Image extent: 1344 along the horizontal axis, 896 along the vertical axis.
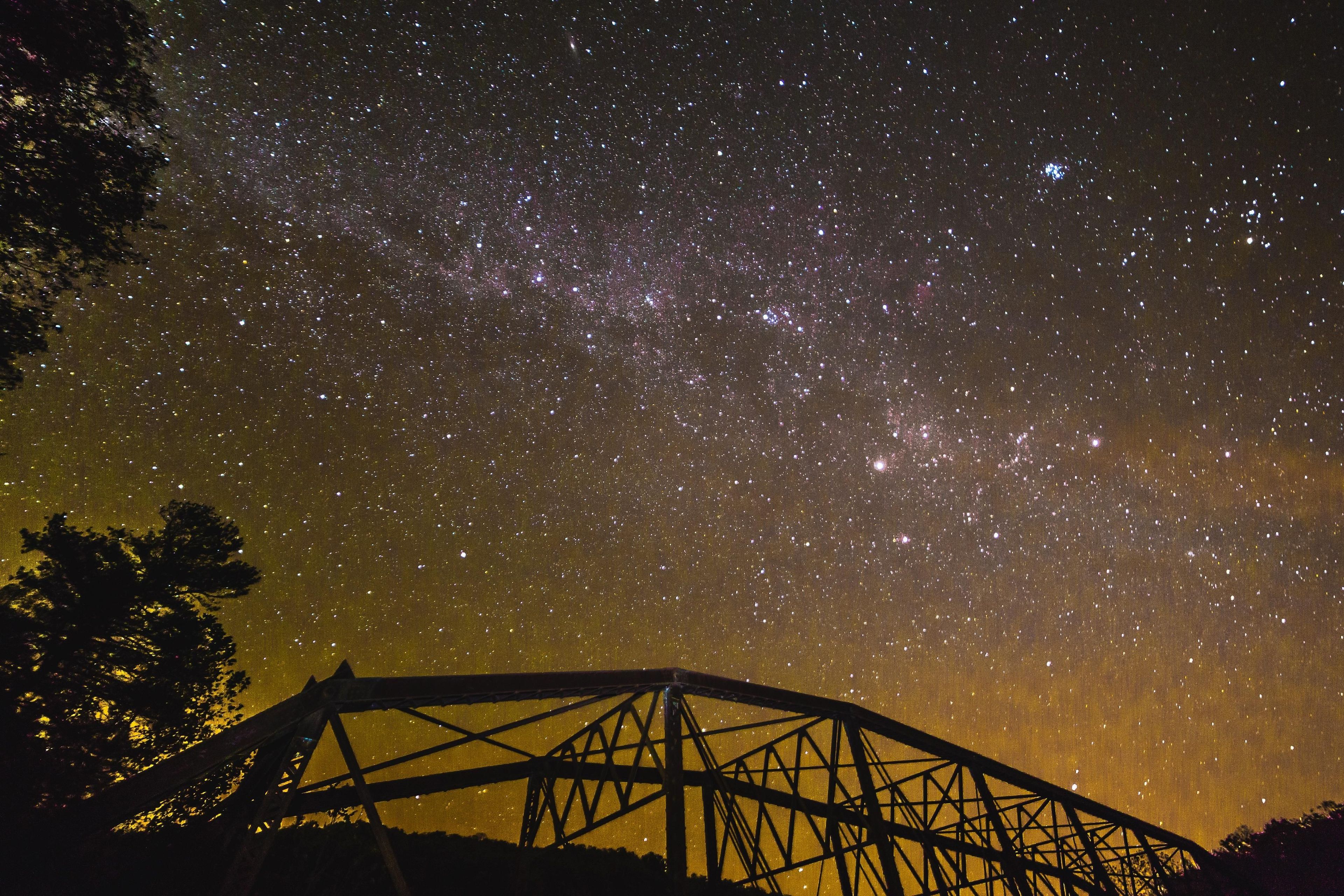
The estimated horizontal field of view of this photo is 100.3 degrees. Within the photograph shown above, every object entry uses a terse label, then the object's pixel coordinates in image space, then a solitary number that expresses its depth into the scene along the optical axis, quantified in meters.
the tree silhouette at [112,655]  8.75
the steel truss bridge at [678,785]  3.25
